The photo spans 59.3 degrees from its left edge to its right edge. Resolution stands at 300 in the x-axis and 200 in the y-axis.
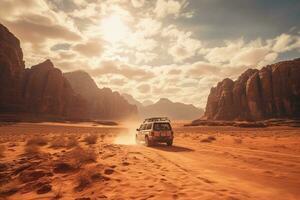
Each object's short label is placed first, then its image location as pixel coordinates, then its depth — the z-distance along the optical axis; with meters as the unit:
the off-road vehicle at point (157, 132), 20.97
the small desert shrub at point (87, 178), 8.17
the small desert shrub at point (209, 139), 26.81
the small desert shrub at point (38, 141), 19.23
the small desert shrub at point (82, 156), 10.96
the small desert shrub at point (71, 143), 18.86
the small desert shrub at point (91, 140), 22.61
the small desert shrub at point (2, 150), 13.75
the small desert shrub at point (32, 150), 14.64
